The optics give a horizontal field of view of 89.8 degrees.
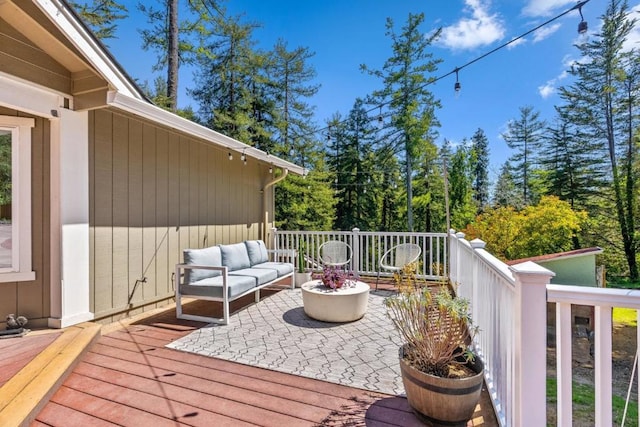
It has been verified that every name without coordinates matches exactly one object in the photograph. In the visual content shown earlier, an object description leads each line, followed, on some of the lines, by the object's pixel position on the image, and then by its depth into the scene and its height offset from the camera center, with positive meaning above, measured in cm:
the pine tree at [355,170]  1739 +240
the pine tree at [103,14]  796 +512
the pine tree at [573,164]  1574 +250
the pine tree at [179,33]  877 +538
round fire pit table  407 -115
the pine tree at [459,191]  1581 +111
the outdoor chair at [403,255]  595 -78
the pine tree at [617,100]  1392 +518
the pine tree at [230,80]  1238 +527
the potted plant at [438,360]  192 -97
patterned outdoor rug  276 -138
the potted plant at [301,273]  619 -115
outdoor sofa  403 -89
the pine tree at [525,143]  1900 +424
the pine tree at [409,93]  1385 +539
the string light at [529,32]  339 +226
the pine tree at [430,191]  1562 +112
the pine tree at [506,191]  1889 +137
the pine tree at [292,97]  1360 +506
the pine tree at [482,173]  2281 +292
